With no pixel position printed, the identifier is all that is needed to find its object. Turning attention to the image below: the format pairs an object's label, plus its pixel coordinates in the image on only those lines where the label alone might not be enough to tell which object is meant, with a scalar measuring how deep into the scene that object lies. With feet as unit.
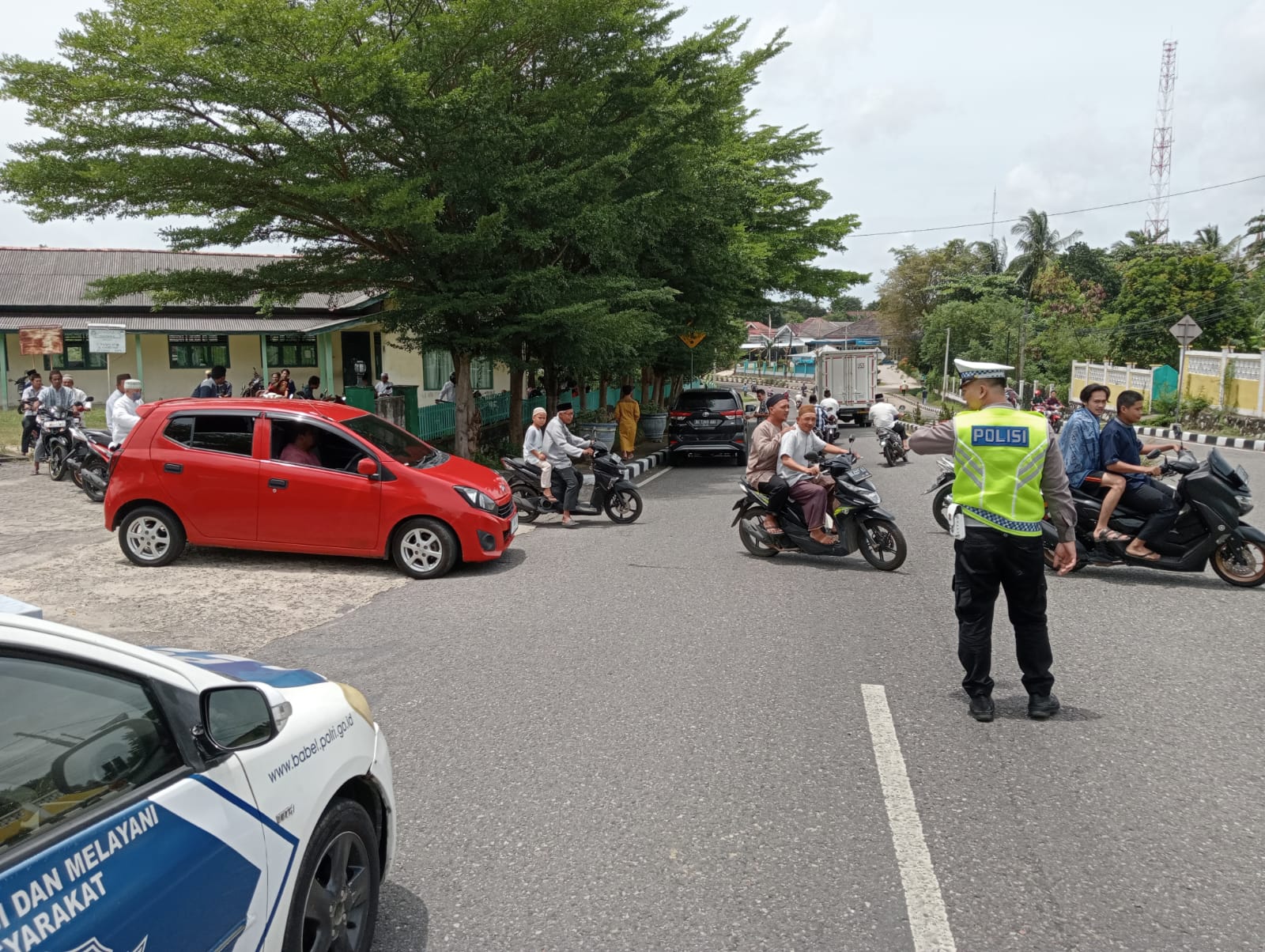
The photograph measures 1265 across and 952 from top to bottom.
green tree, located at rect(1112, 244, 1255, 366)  140.05
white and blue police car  6.43
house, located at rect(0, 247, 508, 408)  96.99
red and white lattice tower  201.77
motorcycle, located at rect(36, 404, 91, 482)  53.36
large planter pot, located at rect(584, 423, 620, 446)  70.90
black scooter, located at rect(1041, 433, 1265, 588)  27.73
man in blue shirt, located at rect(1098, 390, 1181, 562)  28.50
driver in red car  30.94
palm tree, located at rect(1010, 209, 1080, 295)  224.53
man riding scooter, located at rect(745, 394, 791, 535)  32.83
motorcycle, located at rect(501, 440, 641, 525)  41.98
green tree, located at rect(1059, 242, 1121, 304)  262.67
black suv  71.46
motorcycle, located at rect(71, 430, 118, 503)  47.16
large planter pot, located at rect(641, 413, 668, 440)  93.56
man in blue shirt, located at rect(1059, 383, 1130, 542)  28.99
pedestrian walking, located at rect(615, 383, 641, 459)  67.62
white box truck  122.83
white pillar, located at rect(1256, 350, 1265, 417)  93.25
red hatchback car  30.53
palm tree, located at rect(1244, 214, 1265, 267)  184.75
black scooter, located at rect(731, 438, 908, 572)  30.89
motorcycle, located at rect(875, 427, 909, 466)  66.95
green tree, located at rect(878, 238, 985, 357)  239.50
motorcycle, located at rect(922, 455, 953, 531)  38.60
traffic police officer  16.69
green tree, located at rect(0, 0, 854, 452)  40.93
